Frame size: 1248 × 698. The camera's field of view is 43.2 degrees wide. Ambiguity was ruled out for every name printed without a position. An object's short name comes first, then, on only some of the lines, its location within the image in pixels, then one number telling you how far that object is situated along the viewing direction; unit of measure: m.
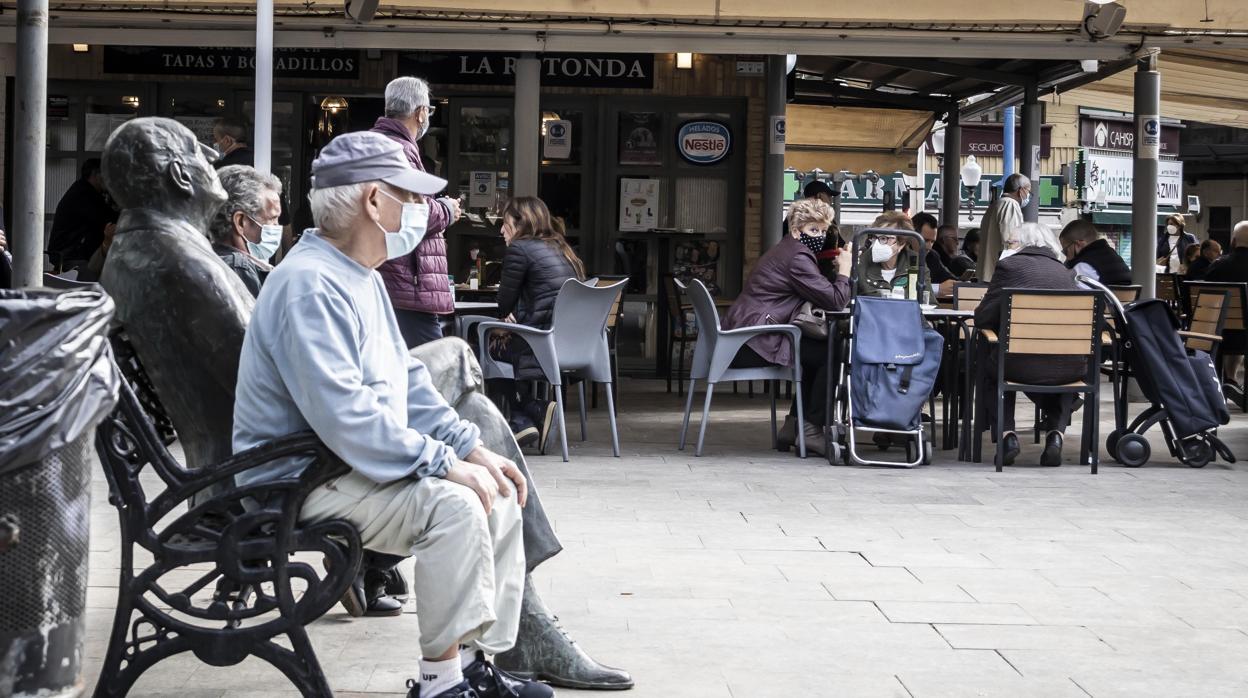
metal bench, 3.29
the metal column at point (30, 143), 4.60
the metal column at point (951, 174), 19.11
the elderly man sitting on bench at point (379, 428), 3.29
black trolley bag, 8.73
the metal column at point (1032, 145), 15.51
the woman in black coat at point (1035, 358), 8.48
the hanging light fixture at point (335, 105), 14.70
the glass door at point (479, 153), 14.61
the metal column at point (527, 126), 11.84
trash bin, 2.76
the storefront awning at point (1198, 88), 15.53
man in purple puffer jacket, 6.87
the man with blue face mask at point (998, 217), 10.59
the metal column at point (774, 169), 13.70
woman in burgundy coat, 8.91
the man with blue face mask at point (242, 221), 5.39
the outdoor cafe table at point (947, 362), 8.77
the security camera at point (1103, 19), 11.30
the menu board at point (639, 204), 14.61
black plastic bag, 2.74
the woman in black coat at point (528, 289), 8.79
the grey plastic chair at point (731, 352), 8.77
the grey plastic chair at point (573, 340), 8.52
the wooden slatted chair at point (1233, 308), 11.39
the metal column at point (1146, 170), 12.81
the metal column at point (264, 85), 6.67
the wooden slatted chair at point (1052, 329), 8.29
